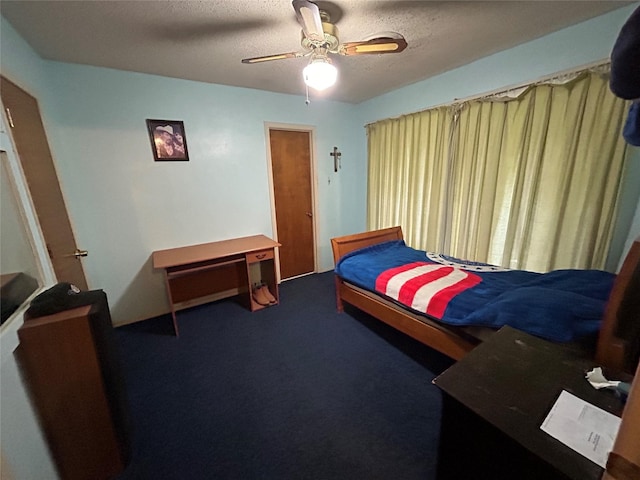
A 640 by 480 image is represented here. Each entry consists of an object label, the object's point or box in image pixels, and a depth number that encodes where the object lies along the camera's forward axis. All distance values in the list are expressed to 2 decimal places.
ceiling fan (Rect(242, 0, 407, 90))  1.52
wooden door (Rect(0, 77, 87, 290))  1.51
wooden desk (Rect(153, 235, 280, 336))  2.50
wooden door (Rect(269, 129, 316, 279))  3.35
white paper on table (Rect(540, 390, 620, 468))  0.69
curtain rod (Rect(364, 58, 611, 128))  1.76
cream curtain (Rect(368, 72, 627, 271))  1.83
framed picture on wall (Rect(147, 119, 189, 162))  2.55
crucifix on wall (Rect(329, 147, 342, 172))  3.70
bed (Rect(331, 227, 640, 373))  0.99
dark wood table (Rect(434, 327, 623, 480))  0.70
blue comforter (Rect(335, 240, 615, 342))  1.31
